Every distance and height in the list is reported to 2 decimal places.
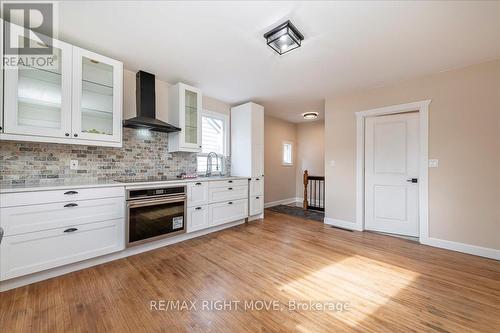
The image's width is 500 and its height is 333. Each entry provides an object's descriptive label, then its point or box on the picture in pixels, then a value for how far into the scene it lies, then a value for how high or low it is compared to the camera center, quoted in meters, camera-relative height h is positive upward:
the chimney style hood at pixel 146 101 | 2.90 +0.95
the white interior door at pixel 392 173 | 3.28 -0.11
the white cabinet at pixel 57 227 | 1.81 -0.61
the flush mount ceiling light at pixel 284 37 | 2.02 +1.36
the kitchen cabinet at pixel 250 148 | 4.21 +0.40
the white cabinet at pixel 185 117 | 3.32 +0.83
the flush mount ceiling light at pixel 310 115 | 5.20 +1.33
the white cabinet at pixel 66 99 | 1.98 +0.73
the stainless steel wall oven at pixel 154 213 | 2.46 -0.61
